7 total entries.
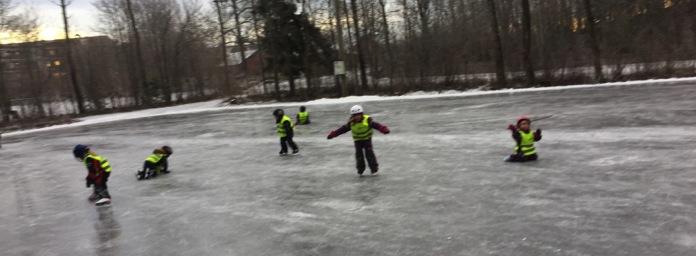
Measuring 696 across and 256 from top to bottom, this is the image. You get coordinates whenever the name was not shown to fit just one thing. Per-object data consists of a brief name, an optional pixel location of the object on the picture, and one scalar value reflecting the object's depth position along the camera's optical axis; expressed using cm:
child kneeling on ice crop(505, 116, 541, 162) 945
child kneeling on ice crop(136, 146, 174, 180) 1152
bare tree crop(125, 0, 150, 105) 4778
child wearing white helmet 929
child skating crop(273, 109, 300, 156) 1307
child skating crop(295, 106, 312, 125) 1981
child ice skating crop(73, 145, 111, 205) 910
